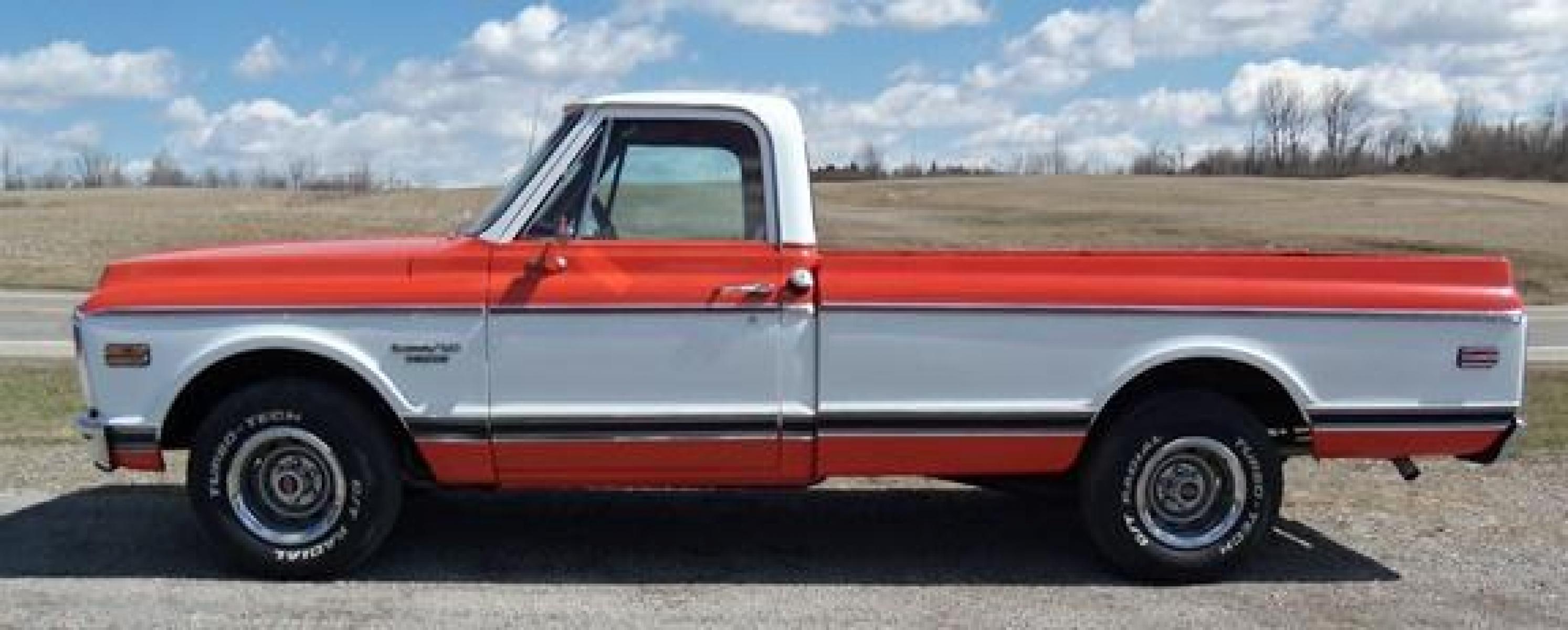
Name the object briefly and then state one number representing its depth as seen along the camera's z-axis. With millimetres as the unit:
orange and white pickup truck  5570
